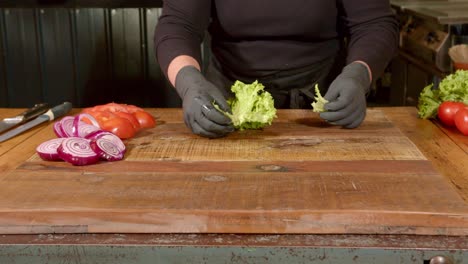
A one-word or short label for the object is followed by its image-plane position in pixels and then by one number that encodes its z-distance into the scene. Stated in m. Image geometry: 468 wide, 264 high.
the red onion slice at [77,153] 1.83
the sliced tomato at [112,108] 2.32
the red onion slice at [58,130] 2.05
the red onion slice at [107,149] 1.86
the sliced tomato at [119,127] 2.11
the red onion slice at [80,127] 2.00
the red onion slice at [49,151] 1.87
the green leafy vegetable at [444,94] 2.31
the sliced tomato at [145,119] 2.28
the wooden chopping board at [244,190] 1.47
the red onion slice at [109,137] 1.91
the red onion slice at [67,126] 2.04
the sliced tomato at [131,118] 2.21
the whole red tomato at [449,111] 2.25
